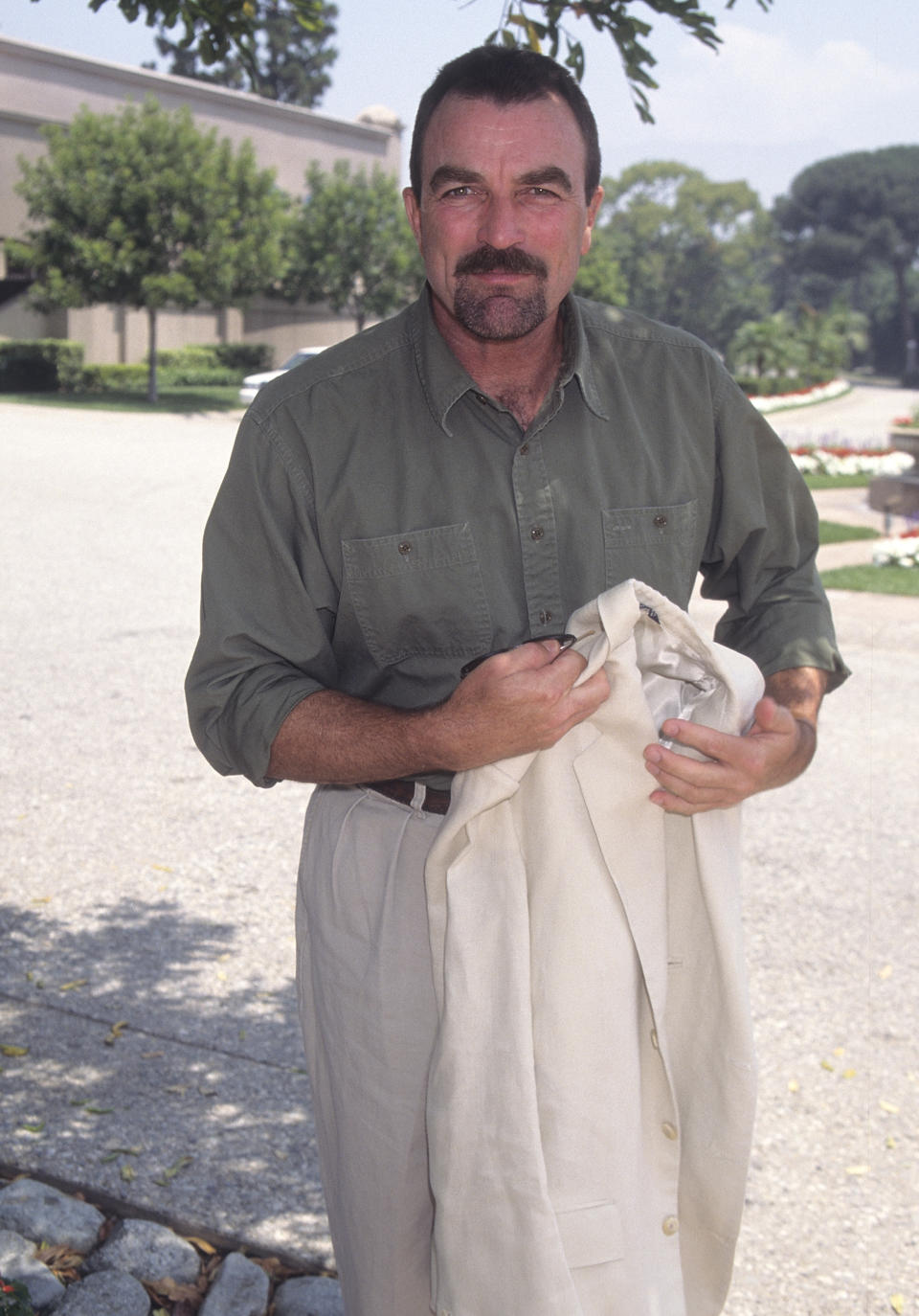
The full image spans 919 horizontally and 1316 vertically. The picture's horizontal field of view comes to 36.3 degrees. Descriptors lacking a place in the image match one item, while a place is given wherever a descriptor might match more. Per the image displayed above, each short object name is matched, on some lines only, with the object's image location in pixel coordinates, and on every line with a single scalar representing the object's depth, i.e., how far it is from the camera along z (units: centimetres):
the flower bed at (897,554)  1268
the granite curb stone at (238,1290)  293
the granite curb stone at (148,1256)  304
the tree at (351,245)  3681
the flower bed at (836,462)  2111
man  211
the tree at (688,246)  8594
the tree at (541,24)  318
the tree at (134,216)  2930
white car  2873
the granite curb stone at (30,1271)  290
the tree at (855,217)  11069
